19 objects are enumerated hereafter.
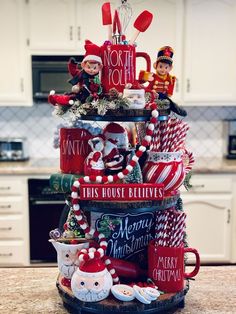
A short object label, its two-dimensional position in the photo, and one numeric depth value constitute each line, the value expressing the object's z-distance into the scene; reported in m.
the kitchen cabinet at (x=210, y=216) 3.39
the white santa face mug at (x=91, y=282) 1.25
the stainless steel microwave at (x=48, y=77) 3.39
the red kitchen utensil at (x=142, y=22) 1.31
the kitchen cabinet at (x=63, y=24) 3.41
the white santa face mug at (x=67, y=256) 1.33
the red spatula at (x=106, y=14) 1.32
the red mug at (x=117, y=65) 1.33
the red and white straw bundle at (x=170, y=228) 1.34
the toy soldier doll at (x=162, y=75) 1.39
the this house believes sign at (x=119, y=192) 1.26
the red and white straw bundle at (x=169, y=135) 1.34
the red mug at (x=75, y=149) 1.40
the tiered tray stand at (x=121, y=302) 1.25
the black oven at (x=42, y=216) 3.35
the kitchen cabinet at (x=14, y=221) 3.35
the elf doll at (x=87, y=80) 1.31
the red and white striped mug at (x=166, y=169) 1.31
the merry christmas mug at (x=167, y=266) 1.34
